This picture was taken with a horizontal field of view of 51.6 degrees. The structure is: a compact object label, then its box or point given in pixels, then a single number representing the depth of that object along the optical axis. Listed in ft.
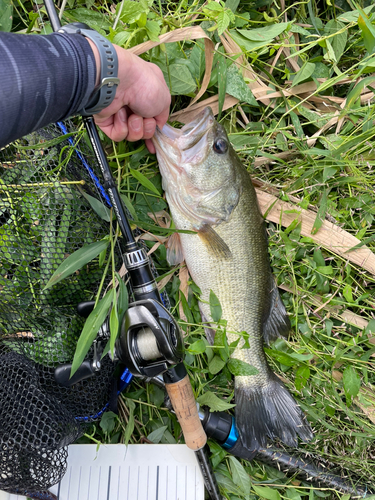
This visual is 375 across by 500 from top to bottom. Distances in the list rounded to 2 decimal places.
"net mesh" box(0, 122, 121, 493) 1.20
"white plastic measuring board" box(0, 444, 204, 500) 1.39
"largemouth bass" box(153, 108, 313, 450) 1.32
